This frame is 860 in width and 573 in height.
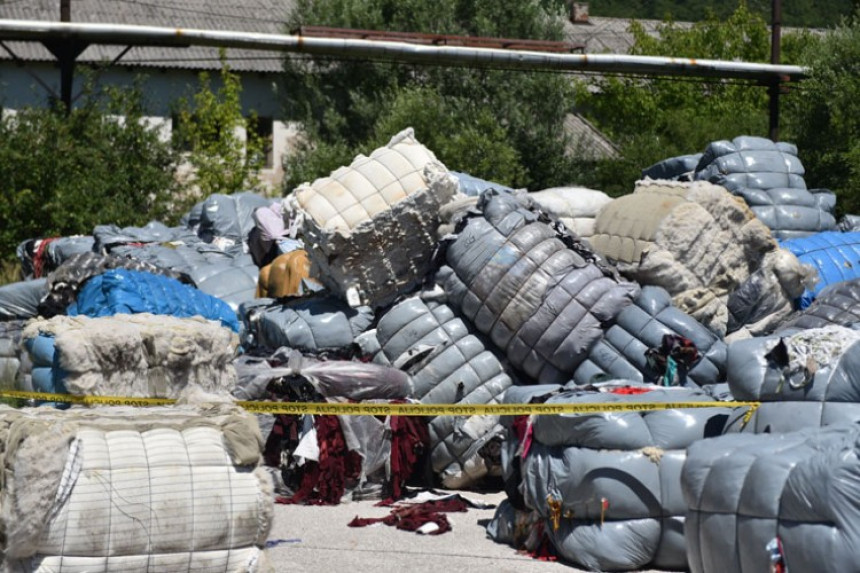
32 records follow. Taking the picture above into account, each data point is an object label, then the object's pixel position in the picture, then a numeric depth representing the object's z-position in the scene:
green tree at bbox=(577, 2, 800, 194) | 48.16
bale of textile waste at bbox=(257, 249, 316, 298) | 21.34
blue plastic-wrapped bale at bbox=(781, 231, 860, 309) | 20.75
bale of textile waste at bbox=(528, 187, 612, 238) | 22.34
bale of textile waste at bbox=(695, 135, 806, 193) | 22.48
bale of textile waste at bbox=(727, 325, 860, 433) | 11.81
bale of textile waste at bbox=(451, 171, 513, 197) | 21.80
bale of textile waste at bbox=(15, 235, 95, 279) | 23.83
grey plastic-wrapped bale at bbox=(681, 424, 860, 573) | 9.35
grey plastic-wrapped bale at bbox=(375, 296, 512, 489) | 17.16
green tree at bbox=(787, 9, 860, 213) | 36.69
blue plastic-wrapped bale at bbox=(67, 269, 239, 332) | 17.66
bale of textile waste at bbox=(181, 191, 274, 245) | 25.61
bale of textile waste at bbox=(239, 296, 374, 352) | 18.87
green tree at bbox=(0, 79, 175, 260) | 33.19
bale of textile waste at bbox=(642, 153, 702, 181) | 24.34
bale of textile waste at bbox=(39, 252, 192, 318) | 19.30
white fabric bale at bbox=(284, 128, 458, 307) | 19.08
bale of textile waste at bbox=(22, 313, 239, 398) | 14.50
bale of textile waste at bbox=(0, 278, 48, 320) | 20.84
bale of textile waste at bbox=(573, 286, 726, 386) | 16.89
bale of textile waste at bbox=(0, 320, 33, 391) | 17.31
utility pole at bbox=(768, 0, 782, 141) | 41.66
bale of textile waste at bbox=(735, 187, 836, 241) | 22.23
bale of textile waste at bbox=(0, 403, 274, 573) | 10.30
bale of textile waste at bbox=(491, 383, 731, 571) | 12.87
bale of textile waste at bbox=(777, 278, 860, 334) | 17.55
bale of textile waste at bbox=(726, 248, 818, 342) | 19.22
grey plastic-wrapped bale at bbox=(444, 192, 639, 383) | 17.64
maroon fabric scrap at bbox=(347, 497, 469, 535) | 15.04
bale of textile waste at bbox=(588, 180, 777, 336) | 18.77
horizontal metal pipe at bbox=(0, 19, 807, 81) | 35.91
